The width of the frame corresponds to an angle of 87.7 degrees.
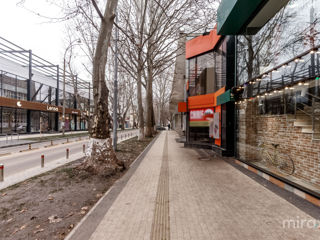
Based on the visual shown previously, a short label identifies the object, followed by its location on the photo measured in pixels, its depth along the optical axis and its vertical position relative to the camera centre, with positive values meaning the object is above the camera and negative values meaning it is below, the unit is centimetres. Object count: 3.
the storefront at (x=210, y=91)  929 +220
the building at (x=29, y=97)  2200 +400
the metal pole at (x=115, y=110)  1005 +71
